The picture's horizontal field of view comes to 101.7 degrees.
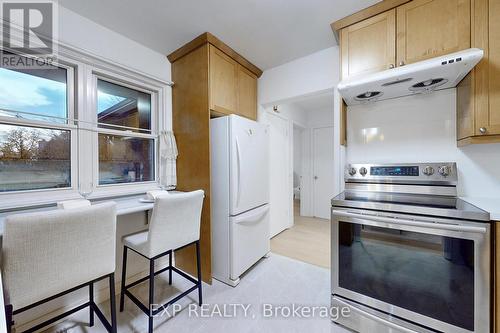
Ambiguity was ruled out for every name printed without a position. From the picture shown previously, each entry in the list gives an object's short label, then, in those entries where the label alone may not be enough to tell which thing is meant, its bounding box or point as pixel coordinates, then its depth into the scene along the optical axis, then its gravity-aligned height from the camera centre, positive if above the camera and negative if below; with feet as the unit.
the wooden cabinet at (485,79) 4.26 +1.82
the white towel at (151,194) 6.26 -0.87
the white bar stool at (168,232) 4.81 -1.71
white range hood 4.13 +2.06
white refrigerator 6.63 -1.00
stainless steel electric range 3.78 -1.99
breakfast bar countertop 4.82 -1.08
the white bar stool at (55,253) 3.16 -1.52
